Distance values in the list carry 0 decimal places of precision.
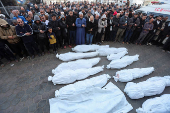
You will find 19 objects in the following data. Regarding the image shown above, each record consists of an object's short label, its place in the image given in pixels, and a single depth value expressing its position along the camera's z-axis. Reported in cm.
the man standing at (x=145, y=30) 519
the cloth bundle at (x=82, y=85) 258
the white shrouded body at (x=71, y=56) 420
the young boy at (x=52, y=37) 403
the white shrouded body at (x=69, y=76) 305
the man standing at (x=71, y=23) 460
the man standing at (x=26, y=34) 349
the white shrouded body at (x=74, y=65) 348
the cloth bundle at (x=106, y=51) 469
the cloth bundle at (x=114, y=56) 440
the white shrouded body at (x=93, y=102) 228
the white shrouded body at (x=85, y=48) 478
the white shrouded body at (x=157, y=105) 224
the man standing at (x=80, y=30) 464
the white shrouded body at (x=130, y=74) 325
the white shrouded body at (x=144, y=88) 272
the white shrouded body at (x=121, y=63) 384
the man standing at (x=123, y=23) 520
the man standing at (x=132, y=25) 528
